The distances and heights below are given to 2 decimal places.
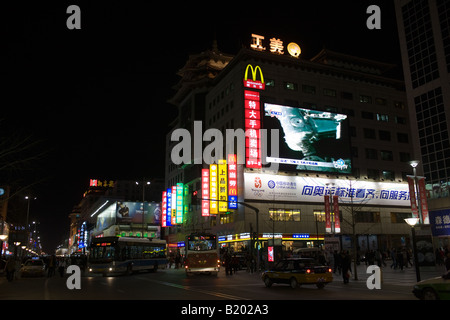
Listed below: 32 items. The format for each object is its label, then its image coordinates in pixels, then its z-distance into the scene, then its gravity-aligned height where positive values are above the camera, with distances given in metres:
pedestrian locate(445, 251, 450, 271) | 19.07 -0.78
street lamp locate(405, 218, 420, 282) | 19.82 +0.23
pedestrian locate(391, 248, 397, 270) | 32.06 -0.94
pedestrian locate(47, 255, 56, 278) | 33.19 -1.33
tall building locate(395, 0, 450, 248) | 41.94 +17.99
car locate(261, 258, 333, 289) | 18.77 -1.21
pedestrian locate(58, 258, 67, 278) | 31.56 -1.36
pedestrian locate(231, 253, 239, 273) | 33.53 -1.22
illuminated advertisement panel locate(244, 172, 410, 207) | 52.59 +8.08
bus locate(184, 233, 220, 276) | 31.61 -0.43
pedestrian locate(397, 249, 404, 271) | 31.13 -0.99
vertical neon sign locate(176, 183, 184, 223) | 67.62 +8.76
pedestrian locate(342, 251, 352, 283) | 21.35 -0.99
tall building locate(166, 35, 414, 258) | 53.06 +14.45
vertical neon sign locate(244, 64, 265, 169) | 50.31 +15.90
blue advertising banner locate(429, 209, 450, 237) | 32.84 +1.95
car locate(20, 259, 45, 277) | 32.25 -1.37
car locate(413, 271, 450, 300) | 12.09 -1.33
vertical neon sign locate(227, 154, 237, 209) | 50.78 +8.57
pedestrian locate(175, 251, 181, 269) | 45.92 -1.35
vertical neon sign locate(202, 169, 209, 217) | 52.84 +7.67
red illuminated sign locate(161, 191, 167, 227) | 69.88 +6.70
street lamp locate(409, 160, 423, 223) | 34.81 +3.44
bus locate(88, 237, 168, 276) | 32.22 -0.44
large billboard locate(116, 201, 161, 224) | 84.31 +7.89
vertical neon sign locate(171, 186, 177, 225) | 67.81 +7.99
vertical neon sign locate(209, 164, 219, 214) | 51.81 +7.75
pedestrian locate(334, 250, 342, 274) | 26.08 -0.80
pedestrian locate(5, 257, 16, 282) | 26.23 -1.08
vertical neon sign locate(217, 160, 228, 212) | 51.38 +8.31
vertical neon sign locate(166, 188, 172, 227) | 67.52 +6.89
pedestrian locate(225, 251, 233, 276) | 33.15 -1.28
